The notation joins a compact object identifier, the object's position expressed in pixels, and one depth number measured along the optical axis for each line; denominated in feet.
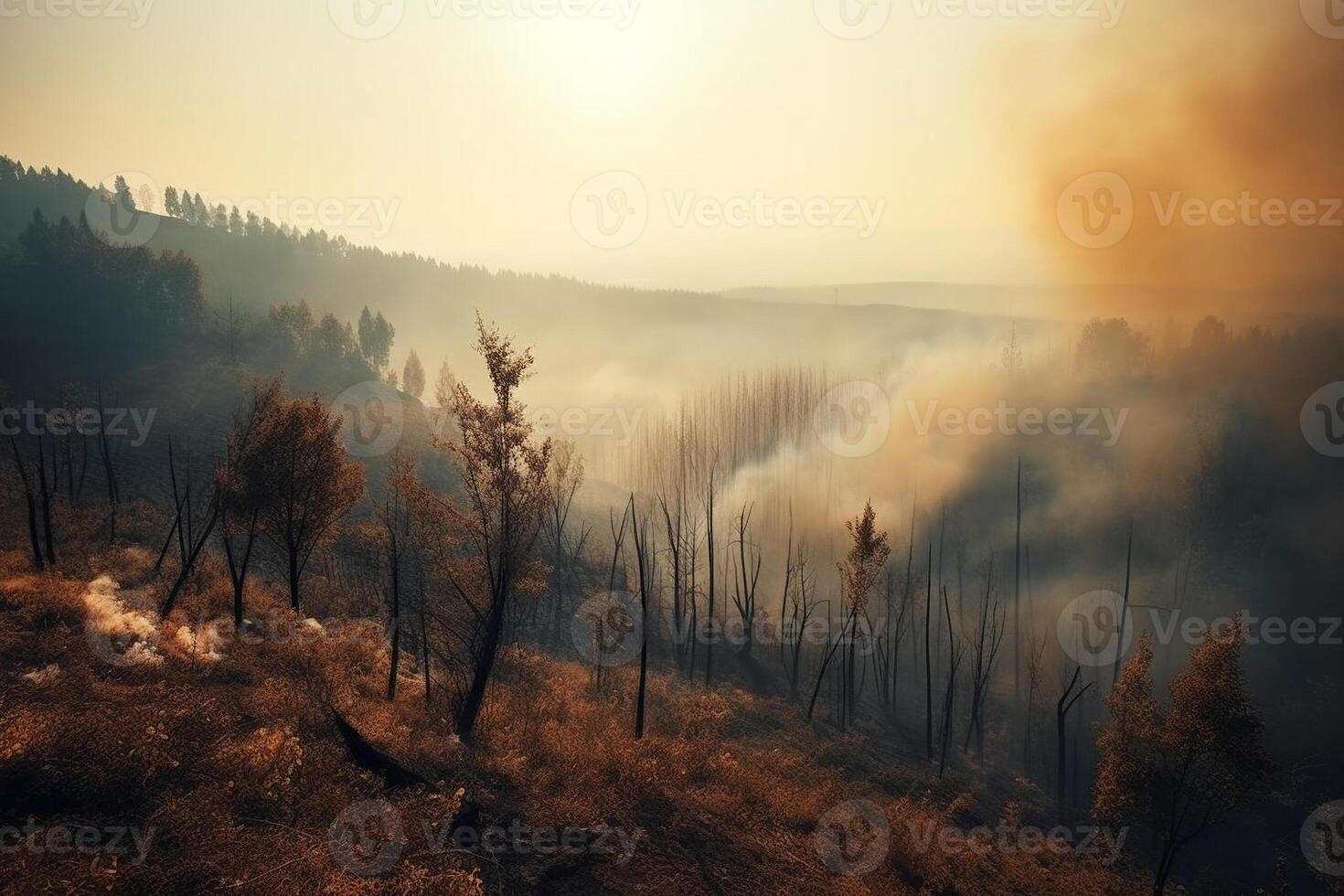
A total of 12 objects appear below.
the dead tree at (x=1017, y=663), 202.28
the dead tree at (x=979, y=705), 148.87
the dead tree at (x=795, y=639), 160.56
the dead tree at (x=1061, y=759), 123.95
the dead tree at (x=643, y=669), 85.59
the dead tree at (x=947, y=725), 133.49
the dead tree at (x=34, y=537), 92.84
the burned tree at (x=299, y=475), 83.15
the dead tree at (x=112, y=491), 122.62
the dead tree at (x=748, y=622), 168.65
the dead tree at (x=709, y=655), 152.25
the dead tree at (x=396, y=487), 76.54
